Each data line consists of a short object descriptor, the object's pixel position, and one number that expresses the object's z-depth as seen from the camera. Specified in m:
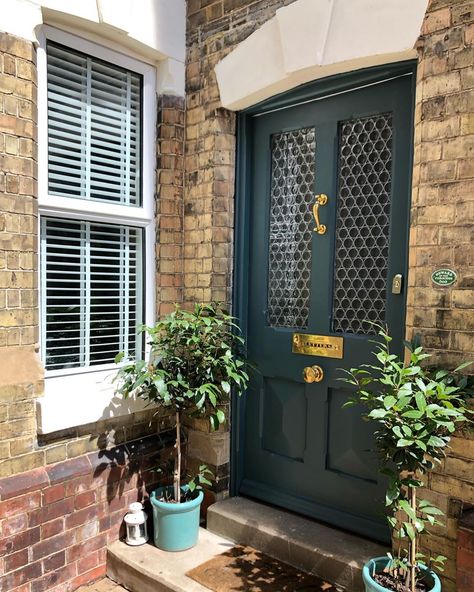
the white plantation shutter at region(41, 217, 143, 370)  2.78
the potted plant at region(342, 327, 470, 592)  1.86
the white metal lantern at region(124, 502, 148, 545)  2.90
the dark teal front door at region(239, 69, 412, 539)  2.66
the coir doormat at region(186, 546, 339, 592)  2.49
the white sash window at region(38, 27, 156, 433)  2.73
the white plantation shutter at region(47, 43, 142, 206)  2.75
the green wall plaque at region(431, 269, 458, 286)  2.20
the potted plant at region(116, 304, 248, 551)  2.72
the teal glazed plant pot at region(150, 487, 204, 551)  2.78
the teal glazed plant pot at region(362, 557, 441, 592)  1.96
